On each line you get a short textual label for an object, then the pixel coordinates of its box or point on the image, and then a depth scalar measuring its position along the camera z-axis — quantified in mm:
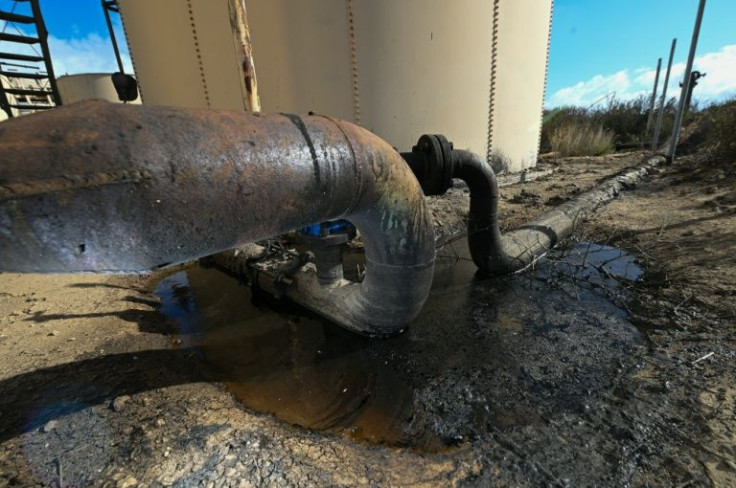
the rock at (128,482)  1301
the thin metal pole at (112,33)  11570
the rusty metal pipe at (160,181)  896
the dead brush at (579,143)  11336
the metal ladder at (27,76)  9602
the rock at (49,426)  1544
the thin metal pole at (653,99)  13008
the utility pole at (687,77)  6652
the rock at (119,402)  1696
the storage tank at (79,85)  12141
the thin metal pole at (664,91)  11011
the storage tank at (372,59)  4688
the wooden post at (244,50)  3652
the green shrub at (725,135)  6320
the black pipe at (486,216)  2449
